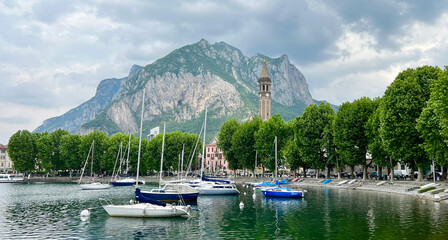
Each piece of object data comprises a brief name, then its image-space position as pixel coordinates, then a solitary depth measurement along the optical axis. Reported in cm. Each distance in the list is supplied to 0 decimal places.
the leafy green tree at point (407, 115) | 6153
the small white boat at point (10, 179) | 12786
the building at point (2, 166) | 19805
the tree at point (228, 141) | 12238
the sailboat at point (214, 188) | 6938
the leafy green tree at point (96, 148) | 13712
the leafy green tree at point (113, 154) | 13462
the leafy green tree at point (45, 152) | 13712
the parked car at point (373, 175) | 9605
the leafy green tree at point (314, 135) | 9144
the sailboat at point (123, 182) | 10506
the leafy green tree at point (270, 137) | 10444
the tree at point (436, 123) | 4725
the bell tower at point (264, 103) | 19762
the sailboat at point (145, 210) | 3969
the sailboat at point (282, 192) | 6153
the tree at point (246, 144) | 11350
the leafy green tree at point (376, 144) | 6975
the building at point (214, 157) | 19260
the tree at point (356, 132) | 7875
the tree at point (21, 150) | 13562
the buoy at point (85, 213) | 4052
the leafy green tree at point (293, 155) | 9796
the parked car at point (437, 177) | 7525
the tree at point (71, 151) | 13725
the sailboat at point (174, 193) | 5191
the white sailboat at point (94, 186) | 8991
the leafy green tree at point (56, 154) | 14025
